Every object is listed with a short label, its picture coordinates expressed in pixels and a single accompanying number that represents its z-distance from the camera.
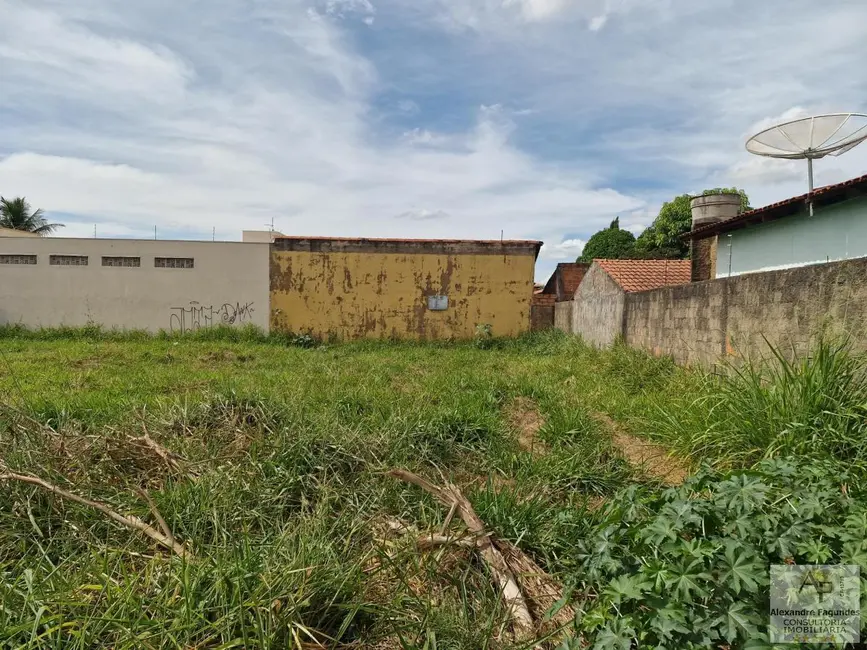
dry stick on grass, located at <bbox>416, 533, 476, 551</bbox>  2.16
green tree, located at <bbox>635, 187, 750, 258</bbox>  19.88
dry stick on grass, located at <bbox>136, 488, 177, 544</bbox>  2.12
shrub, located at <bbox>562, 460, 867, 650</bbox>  1.35
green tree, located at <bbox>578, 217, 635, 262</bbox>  23.68
